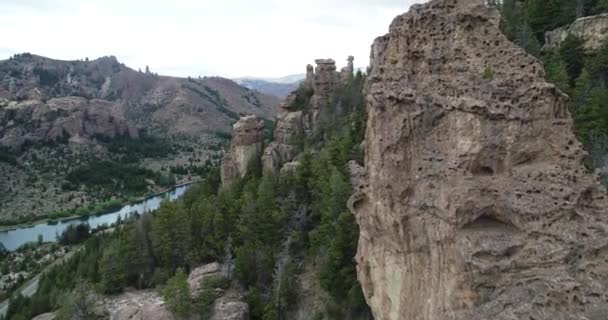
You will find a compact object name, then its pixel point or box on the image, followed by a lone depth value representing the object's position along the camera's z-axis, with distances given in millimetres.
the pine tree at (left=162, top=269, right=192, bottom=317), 28281
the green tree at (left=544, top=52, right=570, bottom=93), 31766
